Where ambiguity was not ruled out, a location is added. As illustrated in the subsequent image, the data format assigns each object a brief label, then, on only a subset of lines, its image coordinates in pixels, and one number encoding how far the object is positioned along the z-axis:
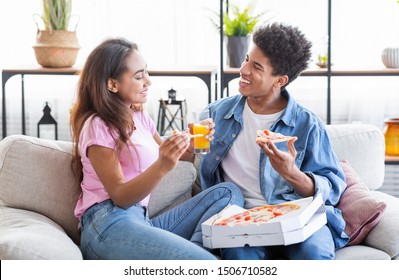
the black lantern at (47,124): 7.33
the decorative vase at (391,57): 6.81
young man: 4.37
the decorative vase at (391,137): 6.56
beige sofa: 4.04
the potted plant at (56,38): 6.76
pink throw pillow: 4.32
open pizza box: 3.80
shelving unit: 6.65
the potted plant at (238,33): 6.73
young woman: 3.78
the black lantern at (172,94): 7.23
